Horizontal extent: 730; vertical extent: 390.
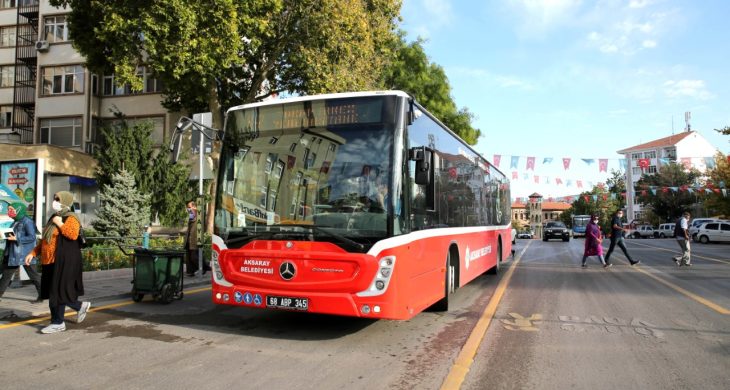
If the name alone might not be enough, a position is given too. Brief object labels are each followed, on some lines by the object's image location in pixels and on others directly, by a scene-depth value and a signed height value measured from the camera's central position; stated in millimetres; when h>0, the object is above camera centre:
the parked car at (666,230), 56750 -1915
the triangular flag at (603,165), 27455 +2729
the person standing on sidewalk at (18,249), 8281 -579
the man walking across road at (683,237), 15766 -753
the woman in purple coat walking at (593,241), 15261 -849
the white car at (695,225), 38794 -939
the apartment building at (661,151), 85500 +11440
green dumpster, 8258 -994
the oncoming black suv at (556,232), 38750 -1423
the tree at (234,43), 16500 +6522
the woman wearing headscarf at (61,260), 6188 -577
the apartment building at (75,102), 28938 +6834
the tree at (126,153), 19859 +2514
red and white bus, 5578 +85
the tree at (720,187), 39344 +2222
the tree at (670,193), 63375 +2746
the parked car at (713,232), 36625 -1380
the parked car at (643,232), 59581 -2216
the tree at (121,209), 18594 +216
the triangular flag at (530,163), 27947 +2905
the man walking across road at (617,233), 15656 -629
